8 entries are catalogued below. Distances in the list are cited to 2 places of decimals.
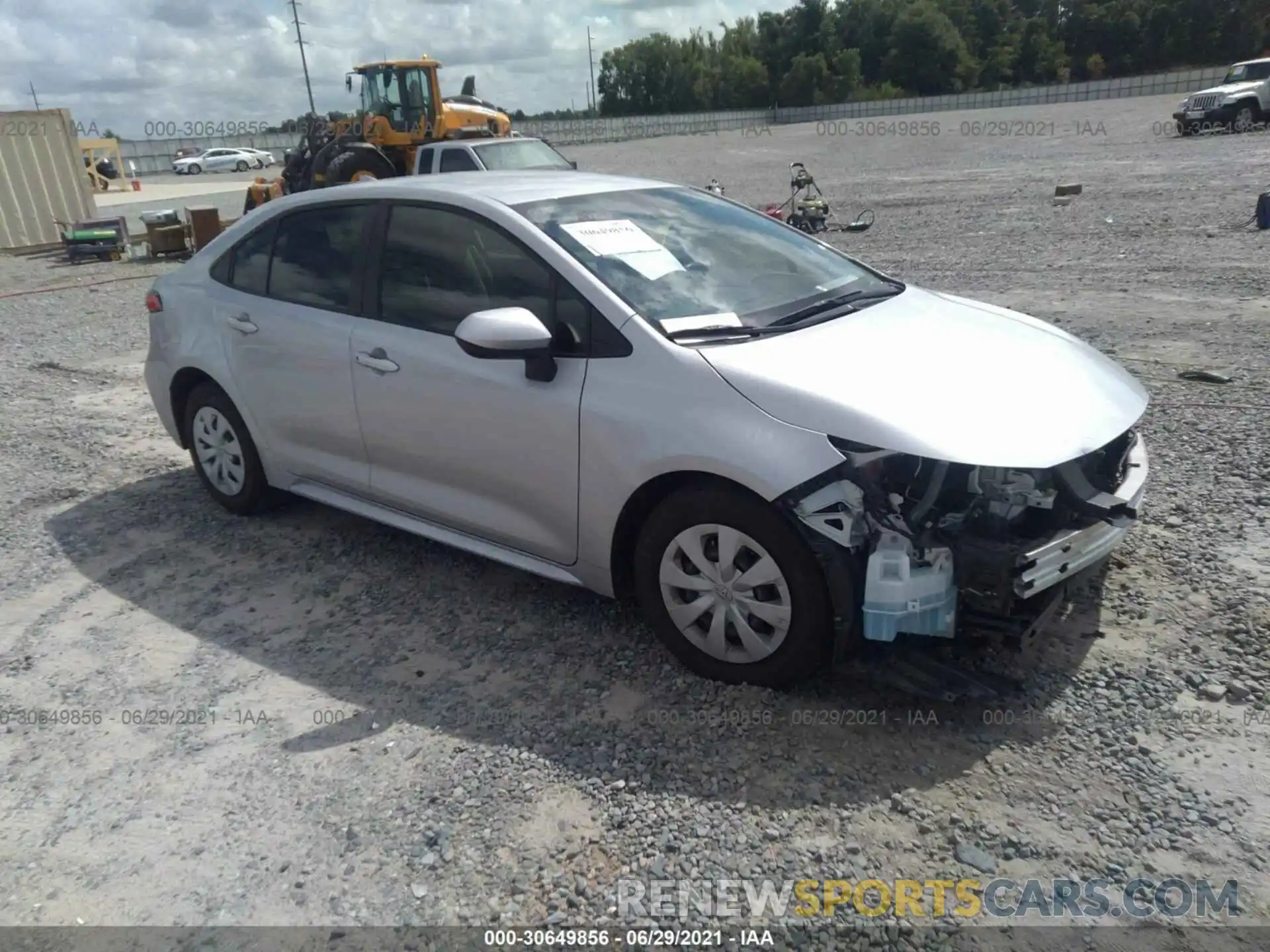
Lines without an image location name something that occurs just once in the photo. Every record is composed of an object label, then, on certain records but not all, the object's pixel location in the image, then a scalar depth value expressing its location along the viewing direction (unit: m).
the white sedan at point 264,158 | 50.12
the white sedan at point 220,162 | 47.78
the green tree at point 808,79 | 83.12
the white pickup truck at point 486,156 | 15.66
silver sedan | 2.95
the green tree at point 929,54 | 79.94
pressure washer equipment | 14.24
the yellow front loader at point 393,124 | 19.11
